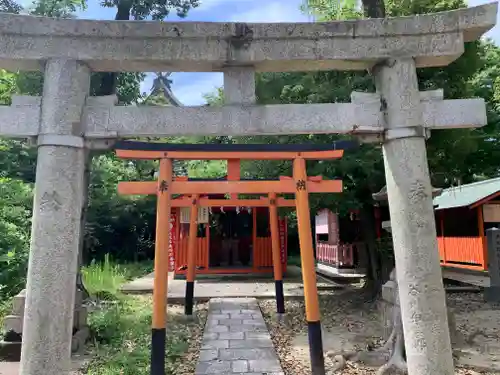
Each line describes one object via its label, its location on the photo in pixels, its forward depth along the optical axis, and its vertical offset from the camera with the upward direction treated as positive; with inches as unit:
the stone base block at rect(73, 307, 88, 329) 268.1 -44.6
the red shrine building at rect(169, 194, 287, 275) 619.8 +4.9
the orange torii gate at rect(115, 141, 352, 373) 194.1 +30.6
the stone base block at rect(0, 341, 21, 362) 238.8 -57.5
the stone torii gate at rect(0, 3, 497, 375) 153.0 +51.8
